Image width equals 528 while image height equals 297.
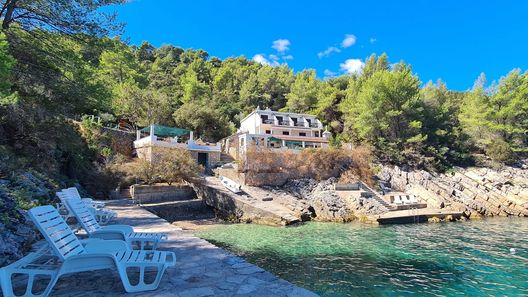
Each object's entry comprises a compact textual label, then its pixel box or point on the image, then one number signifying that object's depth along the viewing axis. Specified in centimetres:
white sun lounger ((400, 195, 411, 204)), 1758
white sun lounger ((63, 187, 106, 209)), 861
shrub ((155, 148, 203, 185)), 1608
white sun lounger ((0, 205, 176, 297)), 312
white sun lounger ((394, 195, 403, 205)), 1761
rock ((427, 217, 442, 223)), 1487
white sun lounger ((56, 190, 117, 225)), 740
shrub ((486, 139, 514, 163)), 2578
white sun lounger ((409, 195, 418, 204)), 1761
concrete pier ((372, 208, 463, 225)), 1420
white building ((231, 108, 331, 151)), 3182
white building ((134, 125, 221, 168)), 2077
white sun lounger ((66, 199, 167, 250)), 472
